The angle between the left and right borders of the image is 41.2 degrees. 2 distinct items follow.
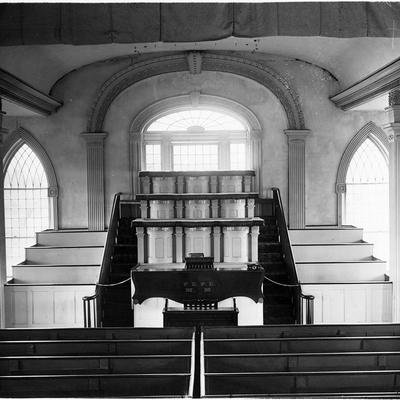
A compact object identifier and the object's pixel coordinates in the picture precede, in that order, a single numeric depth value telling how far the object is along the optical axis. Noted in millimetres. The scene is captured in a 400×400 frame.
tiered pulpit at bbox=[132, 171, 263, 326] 8836
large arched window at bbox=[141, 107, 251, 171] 13773
